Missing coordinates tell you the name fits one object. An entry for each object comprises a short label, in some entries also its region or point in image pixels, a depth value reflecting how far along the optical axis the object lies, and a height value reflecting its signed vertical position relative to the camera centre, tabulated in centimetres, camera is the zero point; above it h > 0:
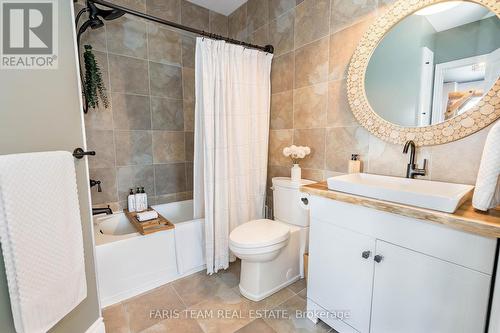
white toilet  150 -73
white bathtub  155 -91
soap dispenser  151 -16
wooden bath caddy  171 -69
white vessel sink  86 -24
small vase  178 -26
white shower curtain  177 +3
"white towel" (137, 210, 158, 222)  183 -64
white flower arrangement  177 -8
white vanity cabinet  82 -59
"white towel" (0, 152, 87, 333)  80 -39
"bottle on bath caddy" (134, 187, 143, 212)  213 -60
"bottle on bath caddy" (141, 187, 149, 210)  216 -58
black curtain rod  146 +87
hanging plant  175 +50
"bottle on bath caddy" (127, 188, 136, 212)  212 -60
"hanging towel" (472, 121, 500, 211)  79 -12
